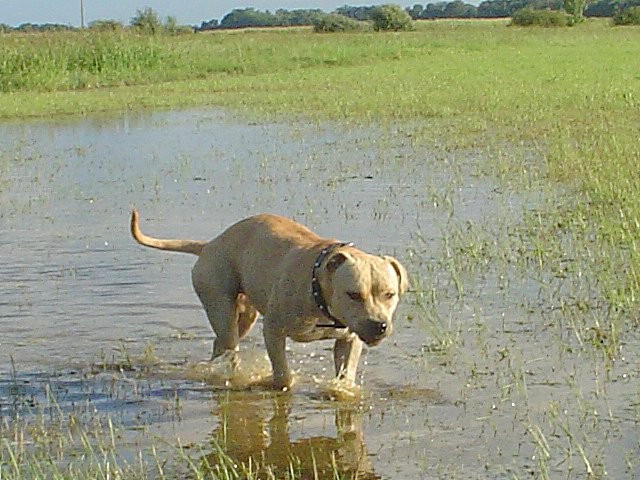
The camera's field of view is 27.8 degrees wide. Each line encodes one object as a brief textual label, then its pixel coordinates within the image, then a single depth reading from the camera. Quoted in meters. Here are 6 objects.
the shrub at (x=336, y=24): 68.94
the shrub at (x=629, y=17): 70.42
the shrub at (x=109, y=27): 36.24
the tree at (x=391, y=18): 72.06
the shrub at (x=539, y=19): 73.06
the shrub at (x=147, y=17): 59.89
